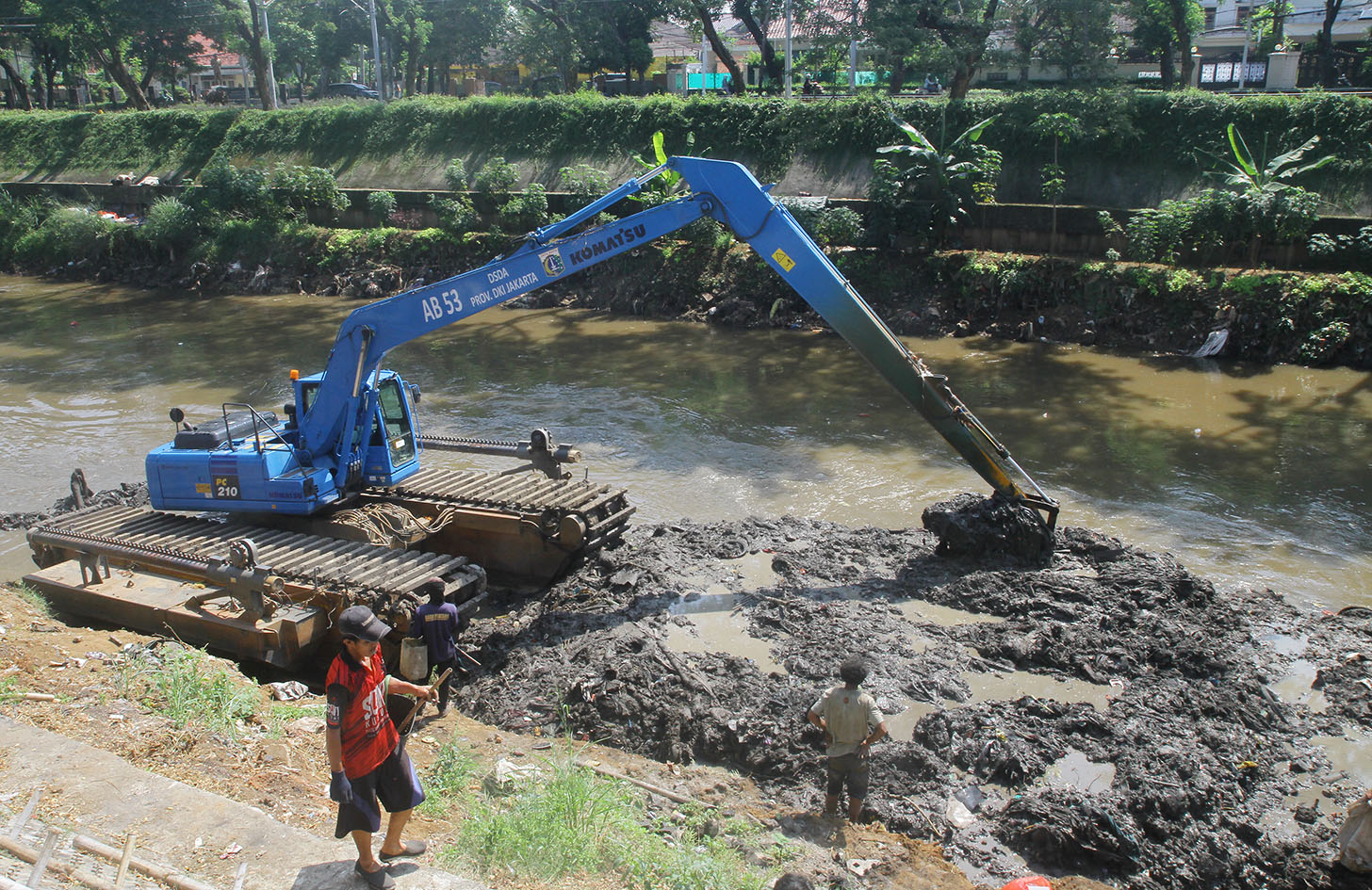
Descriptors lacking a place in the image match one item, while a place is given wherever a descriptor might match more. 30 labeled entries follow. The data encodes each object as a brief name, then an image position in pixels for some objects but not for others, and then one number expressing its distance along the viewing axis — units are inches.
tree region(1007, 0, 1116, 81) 931.3
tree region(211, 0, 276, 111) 1491.1
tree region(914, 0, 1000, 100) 995.9
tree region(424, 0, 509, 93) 1750.7
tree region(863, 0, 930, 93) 1023.0
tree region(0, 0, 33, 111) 1605.6
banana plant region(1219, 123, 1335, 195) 740.6
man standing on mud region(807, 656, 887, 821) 241.8
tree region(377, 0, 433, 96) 1752.0
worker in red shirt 187.9
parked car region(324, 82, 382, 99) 1946.4
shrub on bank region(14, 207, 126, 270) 1238.9
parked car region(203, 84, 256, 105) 2070.4
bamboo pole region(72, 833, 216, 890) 183.6
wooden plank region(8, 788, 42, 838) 195.0
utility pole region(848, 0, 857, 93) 1115.0
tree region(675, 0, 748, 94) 1242.0
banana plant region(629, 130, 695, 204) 971.9
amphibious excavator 365.1
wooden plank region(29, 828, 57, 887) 175.6
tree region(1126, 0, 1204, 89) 1034.1
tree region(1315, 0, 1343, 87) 1159.0
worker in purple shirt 301.9
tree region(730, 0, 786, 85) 1244.6
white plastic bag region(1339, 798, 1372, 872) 219.5
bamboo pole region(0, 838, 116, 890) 181.2
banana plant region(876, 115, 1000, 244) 863.7
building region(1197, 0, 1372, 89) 1267.2
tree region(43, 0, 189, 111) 1520.7
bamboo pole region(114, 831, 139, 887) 182.1
